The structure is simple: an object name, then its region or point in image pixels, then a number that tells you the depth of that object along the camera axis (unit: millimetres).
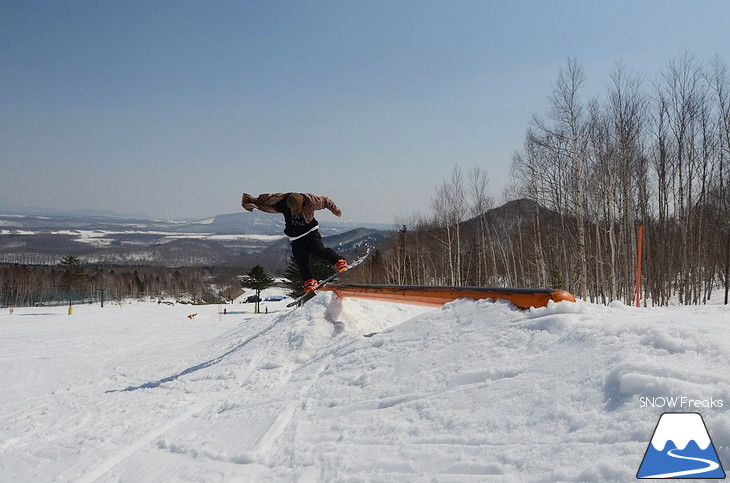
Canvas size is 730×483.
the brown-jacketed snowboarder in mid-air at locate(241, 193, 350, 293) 7156
